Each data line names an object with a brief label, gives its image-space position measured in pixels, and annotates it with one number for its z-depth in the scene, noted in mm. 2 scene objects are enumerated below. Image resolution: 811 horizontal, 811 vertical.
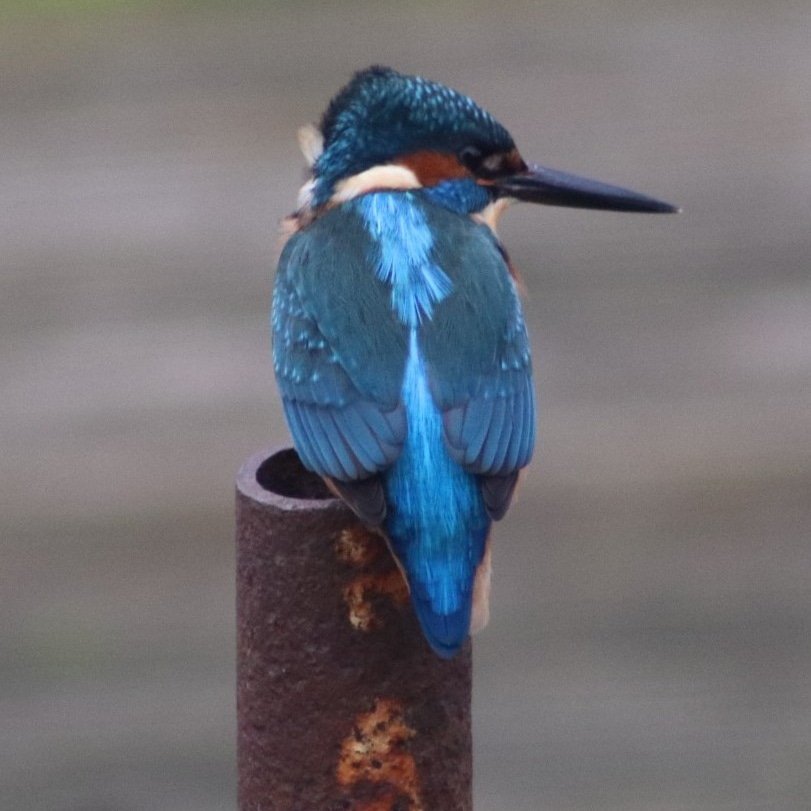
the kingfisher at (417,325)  3574
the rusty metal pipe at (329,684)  3541
